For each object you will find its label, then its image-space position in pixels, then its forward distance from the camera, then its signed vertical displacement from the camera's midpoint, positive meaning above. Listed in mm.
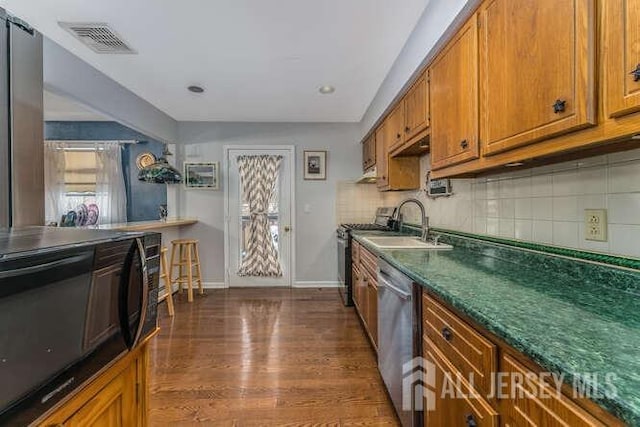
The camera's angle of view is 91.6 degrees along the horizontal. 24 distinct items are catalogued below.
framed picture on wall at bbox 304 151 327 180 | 4488 +657
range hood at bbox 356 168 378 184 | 3705 +435
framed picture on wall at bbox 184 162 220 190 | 4391 +528
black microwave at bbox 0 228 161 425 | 655 -258
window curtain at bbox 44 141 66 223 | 4555 +507
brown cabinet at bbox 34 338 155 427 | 814 -571
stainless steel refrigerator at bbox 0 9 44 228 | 1274 +380
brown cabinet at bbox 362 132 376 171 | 3809 +771
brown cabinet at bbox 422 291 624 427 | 644 -471
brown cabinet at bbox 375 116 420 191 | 3090 +398
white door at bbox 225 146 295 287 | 4465 -57
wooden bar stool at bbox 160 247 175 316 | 3422 -781
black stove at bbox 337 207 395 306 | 3604 -399
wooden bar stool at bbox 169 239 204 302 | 3881 -649
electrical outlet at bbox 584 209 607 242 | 1194 -58
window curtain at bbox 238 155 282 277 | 4461 +27
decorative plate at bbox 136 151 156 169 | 4688 +808
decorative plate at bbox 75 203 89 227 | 3912 -25
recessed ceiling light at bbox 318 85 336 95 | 3152 +1263
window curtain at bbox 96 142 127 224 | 4617 +489
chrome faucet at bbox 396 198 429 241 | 2469 -130
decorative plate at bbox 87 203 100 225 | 4152 -14
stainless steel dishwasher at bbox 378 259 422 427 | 1445 -628
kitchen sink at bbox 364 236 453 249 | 2217 -255
